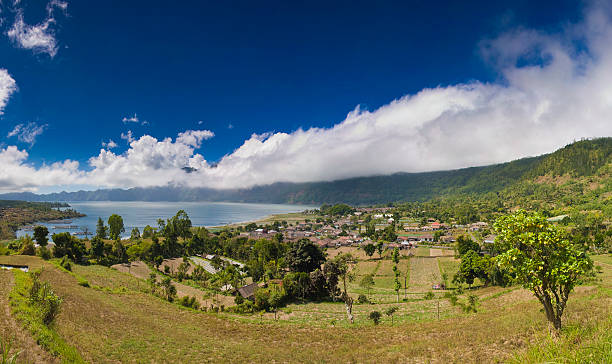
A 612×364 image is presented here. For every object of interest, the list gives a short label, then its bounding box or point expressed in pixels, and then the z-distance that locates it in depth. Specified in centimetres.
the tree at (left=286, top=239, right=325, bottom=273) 3947
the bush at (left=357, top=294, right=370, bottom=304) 3391
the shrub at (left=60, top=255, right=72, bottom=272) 4253
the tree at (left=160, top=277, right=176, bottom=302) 3350
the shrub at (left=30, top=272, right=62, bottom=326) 1325
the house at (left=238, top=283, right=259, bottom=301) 3669
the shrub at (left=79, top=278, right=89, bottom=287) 3209
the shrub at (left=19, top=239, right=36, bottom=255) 4898
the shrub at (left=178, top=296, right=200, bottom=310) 3122
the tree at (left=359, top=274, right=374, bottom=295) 3987
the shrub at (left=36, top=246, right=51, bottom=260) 4756
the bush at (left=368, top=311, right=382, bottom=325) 2250
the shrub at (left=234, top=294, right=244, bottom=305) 3369
